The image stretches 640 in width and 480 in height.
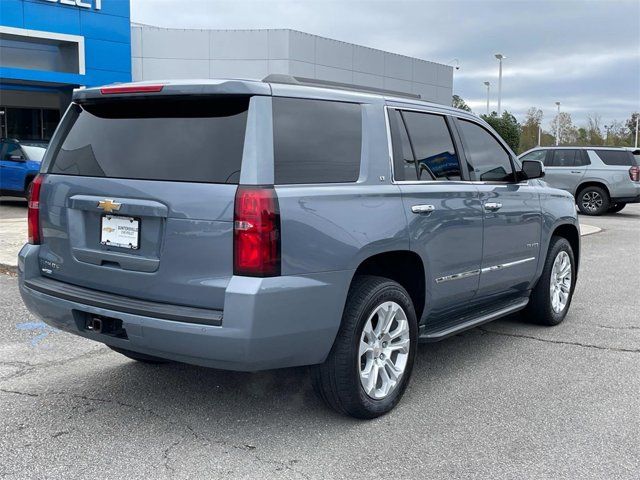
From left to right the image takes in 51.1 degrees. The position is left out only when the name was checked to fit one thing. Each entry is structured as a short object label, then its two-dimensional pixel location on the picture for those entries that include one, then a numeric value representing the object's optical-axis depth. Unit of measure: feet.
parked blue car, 50.39
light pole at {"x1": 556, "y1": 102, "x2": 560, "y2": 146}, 233.60
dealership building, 83.51
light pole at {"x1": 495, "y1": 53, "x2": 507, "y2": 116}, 159.02
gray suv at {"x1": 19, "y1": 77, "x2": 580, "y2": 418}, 10.64
